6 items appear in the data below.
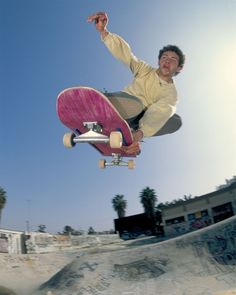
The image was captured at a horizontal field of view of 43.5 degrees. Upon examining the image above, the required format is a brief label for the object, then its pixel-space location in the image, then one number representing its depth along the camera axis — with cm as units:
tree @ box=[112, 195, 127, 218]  5762
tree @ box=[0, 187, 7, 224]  3832
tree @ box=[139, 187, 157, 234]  5267
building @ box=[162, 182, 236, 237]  3706
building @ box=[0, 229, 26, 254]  2846
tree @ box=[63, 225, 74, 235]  6109
